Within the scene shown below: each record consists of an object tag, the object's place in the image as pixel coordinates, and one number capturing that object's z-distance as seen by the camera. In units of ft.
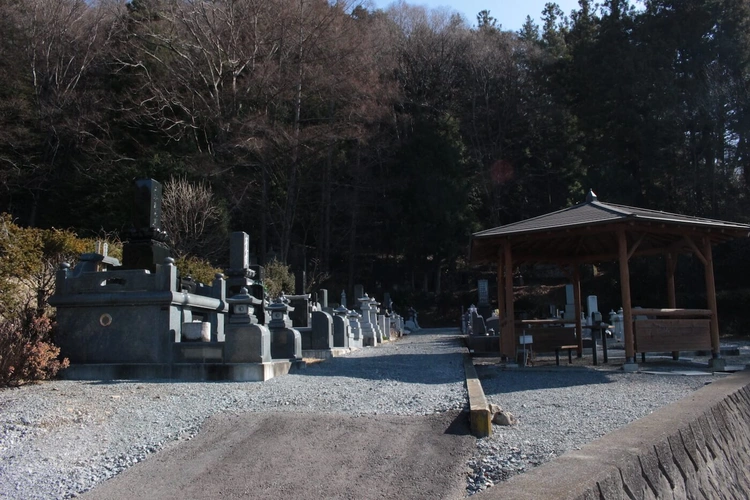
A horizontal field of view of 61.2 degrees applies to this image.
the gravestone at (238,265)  39.70
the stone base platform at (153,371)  30.17
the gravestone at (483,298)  102.78
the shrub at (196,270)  56.48
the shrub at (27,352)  26.30
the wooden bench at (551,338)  40.47
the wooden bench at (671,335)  34.19
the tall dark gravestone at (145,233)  36.27
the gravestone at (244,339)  30.14
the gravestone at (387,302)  107.55
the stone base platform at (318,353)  46.39
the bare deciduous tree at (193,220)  71.67
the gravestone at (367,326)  68.64
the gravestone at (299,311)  53.26
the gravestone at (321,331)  47.73
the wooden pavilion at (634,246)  33.81
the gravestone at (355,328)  62.18
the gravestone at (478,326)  60.59
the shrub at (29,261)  37.24
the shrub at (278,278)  74.09
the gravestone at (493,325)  60.13
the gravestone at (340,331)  53.45
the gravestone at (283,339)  37.01
